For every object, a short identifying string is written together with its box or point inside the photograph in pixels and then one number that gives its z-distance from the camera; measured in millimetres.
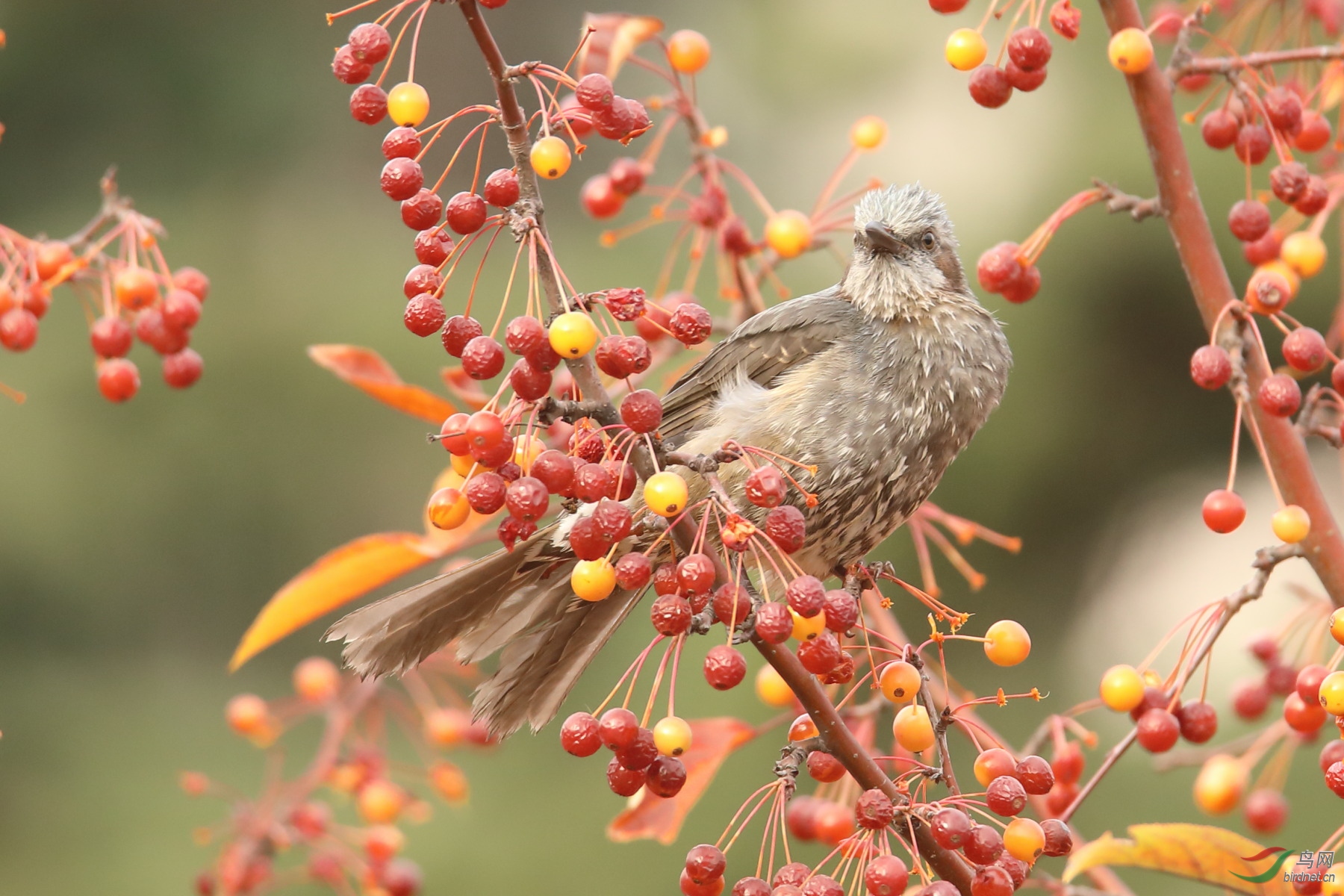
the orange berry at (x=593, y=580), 4634
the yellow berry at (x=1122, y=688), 4702
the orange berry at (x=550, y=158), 4633
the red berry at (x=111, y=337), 4795
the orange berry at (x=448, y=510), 4656
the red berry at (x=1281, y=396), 4703
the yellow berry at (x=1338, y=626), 4648
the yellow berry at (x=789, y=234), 4834
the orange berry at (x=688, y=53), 4842
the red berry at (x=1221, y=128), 4769
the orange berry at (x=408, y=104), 4638
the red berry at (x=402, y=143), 4641
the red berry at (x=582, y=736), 4637
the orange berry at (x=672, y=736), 4642
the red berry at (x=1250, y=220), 4753
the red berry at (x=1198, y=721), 4718
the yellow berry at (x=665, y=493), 4621
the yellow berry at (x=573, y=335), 4612
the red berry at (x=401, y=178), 4643
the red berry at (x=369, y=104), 4651
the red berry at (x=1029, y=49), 4718
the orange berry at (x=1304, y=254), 4759
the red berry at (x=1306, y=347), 4735
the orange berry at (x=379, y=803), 4934
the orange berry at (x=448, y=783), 5067
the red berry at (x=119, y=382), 4795
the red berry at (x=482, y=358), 4629
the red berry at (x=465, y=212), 4638
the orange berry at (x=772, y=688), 4826
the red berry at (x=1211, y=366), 4704
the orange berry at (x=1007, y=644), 4685
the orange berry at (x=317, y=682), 4970
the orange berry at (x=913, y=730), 4675
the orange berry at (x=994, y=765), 4666
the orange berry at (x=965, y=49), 4720
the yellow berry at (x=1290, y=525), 4695
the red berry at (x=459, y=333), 4641
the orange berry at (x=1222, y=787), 4767
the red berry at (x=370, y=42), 4650
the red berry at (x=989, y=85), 4734
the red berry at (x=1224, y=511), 4712
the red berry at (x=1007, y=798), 4641
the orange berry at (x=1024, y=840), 4645
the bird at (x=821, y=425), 4833
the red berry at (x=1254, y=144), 4754
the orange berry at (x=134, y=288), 4789
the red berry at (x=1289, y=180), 4728
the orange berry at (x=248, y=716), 4959
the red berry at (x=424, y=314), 4641
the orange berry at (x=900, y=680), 4686
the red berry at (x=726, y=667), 4625
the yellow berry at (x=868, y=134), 4862
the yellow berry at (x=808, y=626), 4650
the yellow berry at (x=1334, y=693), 4646
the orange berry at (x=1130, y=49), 4700
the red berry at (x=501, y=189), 4628
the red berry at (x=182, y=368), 4817
